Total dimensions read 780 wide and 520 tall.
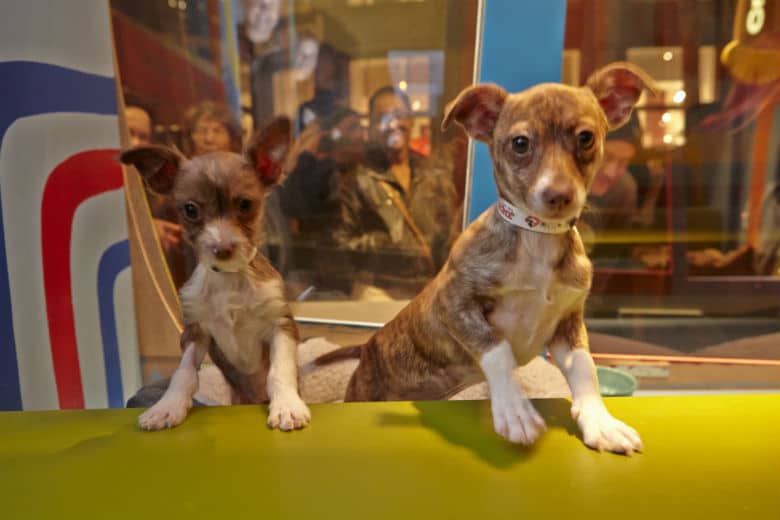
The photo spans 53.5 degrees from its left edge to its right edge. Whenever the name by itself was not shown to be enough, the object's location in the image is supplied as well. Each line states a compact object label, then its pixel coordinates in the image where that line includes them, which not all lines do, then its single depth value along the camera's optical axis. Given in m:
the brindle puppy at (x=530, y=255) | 0.56
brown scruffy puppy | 0.62
